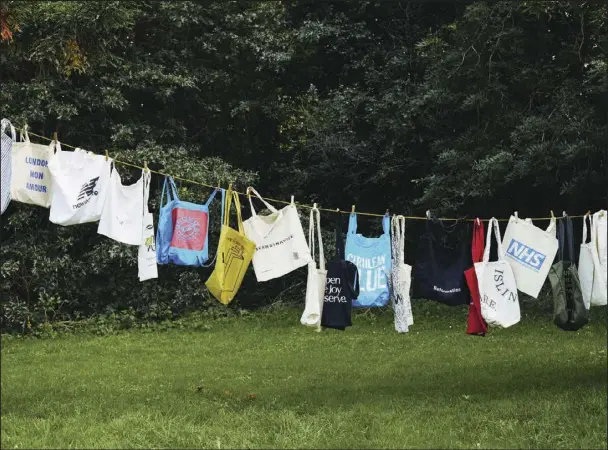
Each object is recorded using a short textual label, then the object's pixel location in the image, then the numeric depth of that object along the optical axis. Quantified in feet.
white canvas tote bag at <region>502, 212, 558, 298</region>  18.20
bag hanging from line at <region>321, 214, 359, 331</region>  18.03
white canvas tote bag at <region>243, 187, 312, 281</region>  18.01
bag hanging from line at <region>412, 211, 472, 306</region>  18.63
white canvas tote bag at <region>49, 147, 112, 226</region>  16.49
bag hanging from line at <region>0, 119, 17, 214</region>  15.61
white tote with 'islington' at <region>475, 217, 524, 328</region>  17.98
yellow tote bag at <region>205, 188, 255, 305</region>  17.74
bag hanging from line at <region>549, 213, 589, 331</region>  18.03
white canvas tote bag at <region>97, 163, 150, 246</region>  17.22
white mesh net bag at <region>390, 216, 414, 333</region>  18.63
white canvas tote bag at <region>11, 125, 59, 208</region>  16.38
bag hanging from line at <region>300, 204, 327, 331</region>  17.76
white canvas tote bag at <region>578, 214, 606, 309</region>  17.72
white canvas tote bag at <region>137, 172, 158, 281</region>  22.94
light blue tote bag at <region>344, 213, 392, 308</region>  18.44
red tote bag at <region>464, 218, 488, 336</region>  18.34
